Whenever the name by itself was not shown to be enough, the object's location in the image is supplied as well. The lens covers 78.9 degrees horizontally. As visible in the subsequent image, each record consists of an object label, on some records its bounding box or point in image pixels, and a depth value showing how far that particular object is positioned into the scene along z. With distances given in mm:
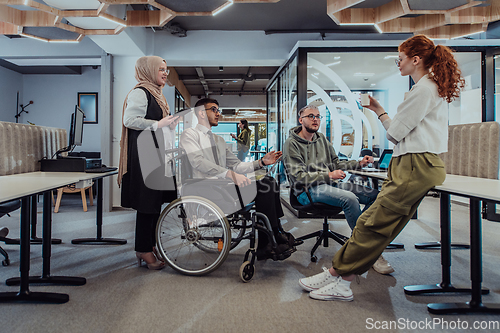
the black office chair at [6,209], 2227
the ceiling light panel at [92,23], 3449
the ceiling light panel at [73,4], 2875
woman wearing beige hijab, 2150
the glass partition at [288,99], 4742
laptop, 2893
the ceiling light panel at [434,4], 2781
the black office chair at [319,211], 2373
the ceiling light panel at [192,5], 2873
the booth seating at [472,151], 2279
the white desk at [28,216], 1467
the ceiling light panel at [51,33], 3603
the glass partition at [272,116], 6734
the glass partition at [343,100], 4422
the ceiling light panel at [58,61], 5086
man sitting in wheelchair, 2094
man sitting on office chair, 2273
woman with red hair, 1567
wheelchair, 2035
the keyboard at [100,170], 2432
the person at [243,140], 7355
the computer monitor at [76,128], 2547
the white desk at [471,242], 1436
